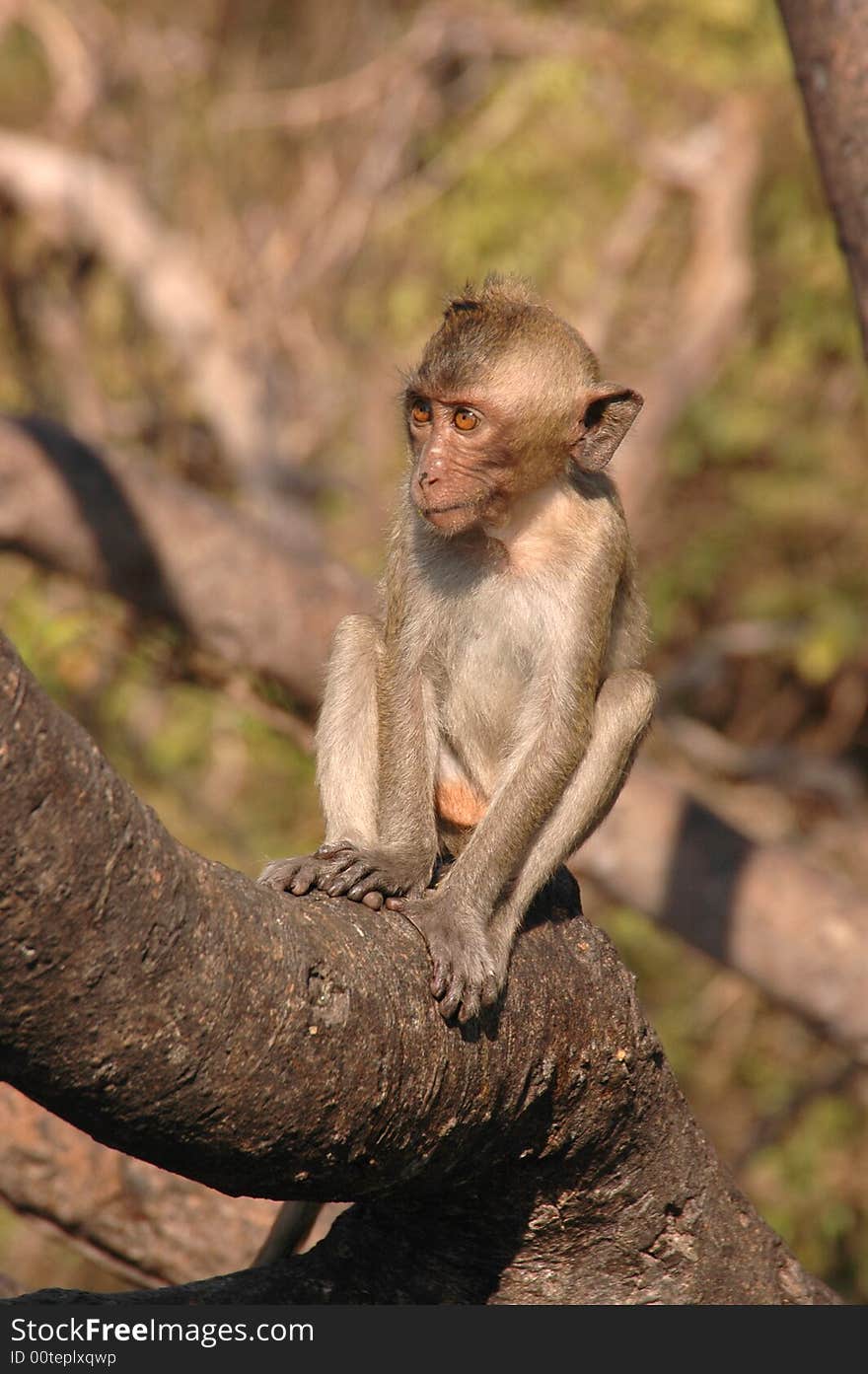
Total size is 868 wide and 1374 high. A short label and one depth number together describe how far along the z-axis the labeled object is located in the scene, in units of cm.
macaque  895
